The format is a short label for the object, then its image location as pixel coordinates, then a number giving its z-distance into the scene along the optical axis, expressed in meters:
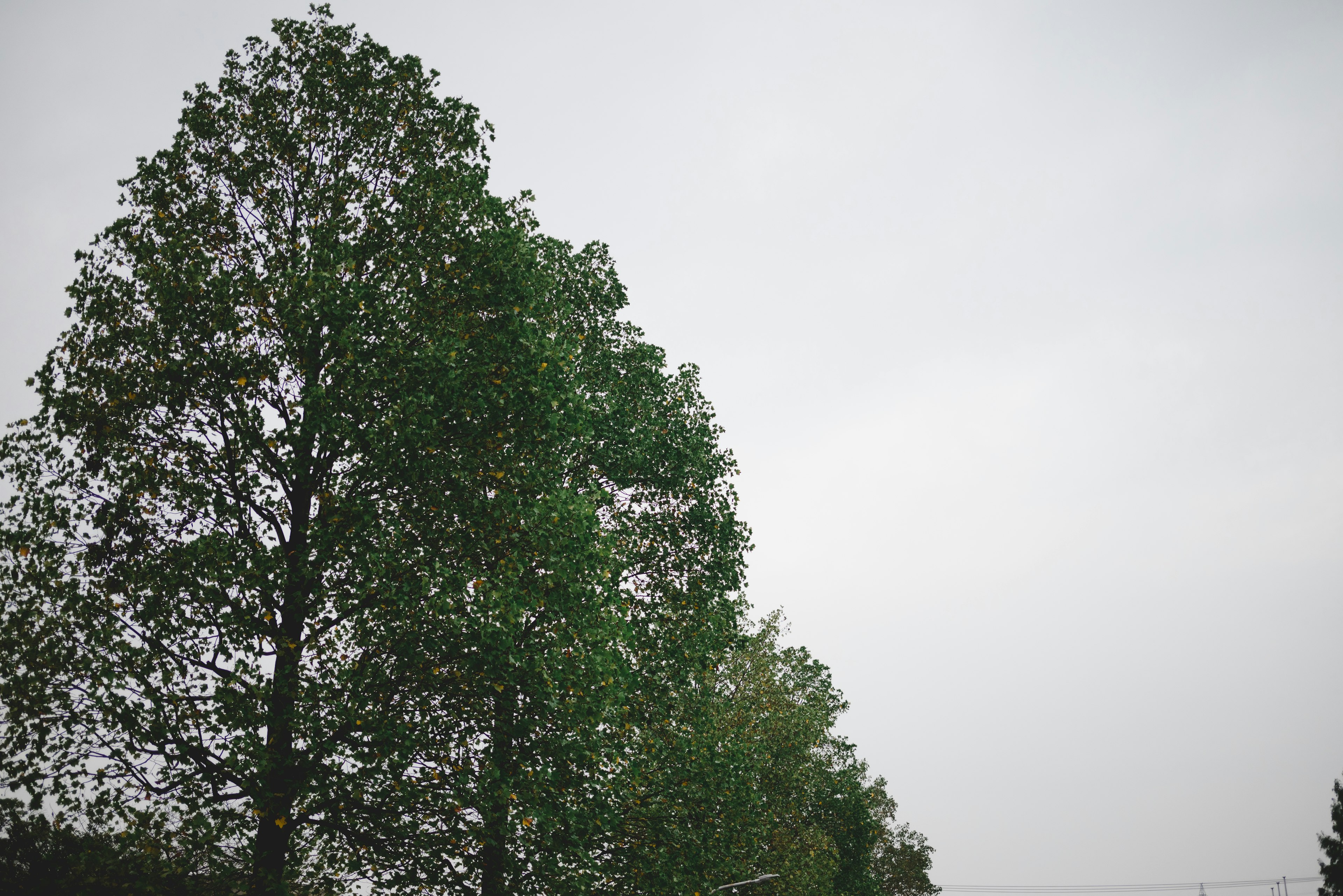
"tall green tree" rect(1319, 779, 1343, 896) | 61.28
